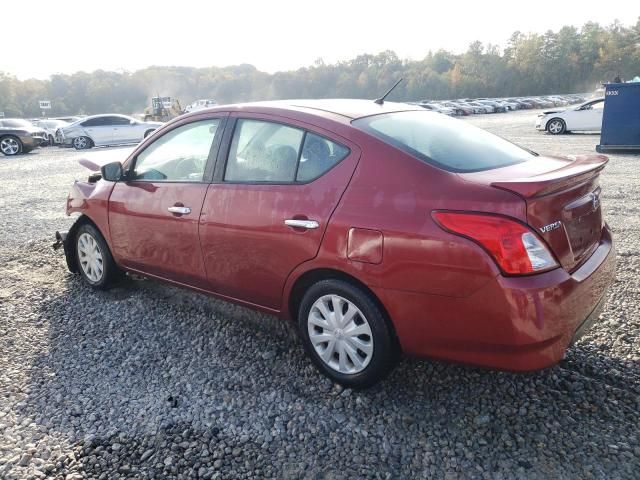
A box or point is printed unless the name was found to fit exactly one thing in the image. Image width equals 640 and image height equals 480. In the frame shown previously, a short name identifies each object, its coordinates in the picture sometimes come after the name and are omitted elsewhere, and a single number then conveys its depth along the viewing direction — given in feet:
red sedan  7.98
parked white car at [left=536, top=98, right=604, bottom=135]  63.87
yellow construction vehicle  116.26
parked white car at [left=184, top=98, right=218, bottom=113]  162.20
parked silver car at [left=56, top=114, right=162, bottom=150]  68.33
